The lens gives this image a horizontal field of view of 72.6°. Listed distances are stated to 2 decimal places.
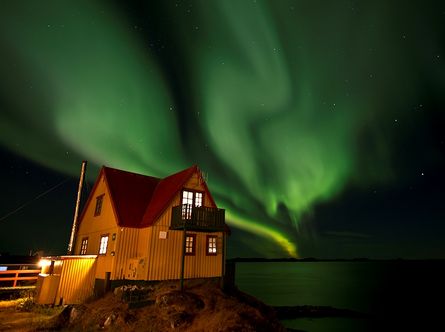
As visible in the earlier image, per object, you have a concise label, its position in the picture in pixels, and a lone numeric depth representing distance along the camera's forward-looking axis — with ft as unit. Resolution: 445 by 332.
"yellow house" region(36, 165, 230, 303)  68.39
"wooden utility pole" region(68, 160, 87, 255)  85.81
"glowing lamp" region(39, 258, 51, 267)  74.53
